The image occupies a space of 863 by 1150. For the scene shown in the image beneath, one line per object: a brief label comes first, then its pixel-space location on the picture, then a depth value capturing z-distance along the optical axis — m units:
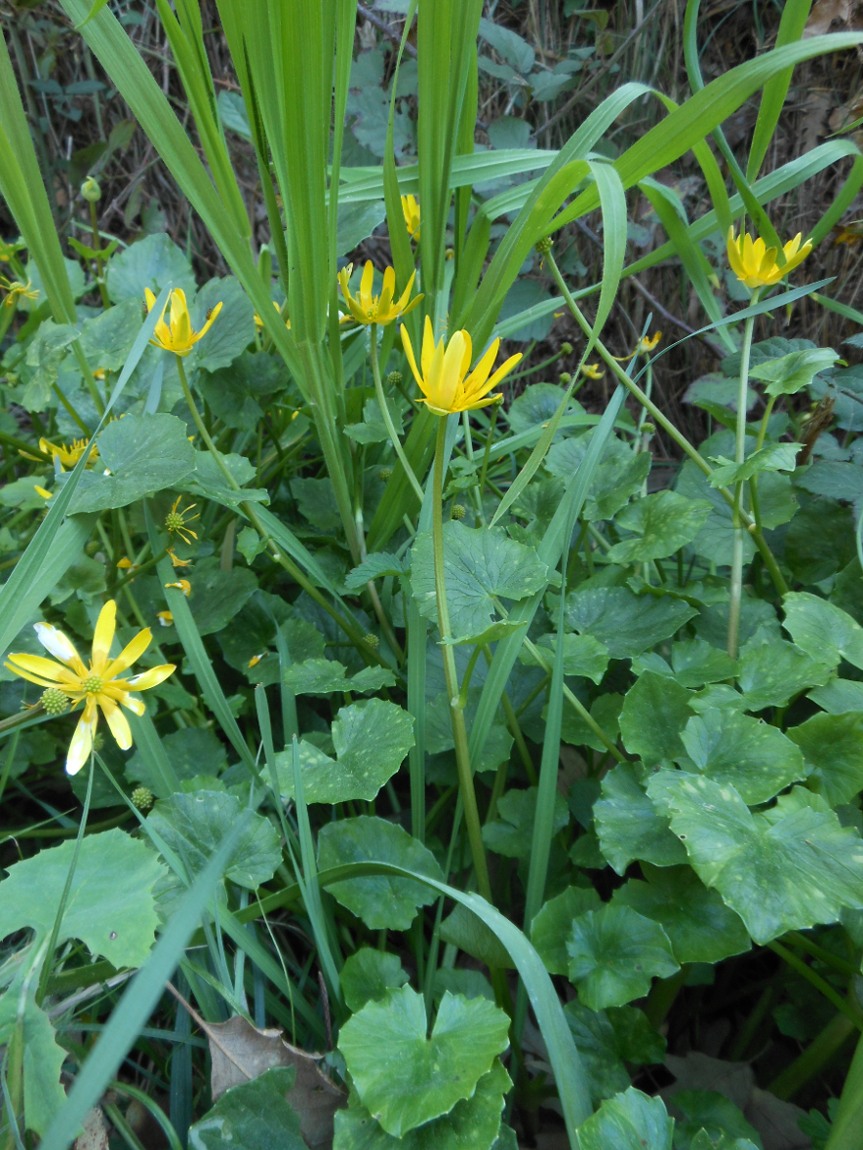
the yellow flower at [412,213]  0.48
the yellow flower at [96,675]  0.31
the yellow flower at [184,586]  0.38
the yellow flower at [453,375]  0.29
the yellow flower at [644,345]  0.45
